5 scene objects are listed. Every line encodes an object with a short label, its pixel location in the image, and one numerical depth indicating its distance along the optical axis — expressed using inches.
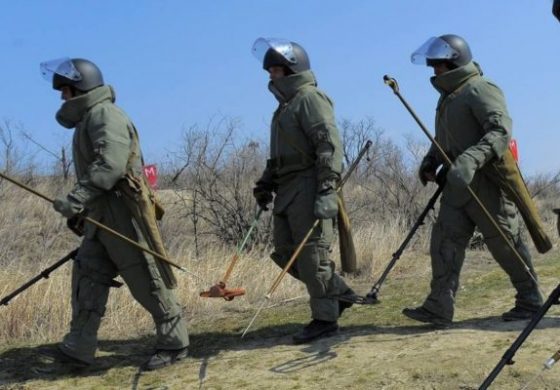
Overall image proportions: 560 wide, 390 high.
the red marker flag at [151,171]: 371.3
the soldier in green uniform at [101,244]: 222.8
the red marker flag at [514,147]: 319.6
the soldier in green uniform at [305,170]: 230.5
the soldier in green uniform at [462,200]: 231.3
